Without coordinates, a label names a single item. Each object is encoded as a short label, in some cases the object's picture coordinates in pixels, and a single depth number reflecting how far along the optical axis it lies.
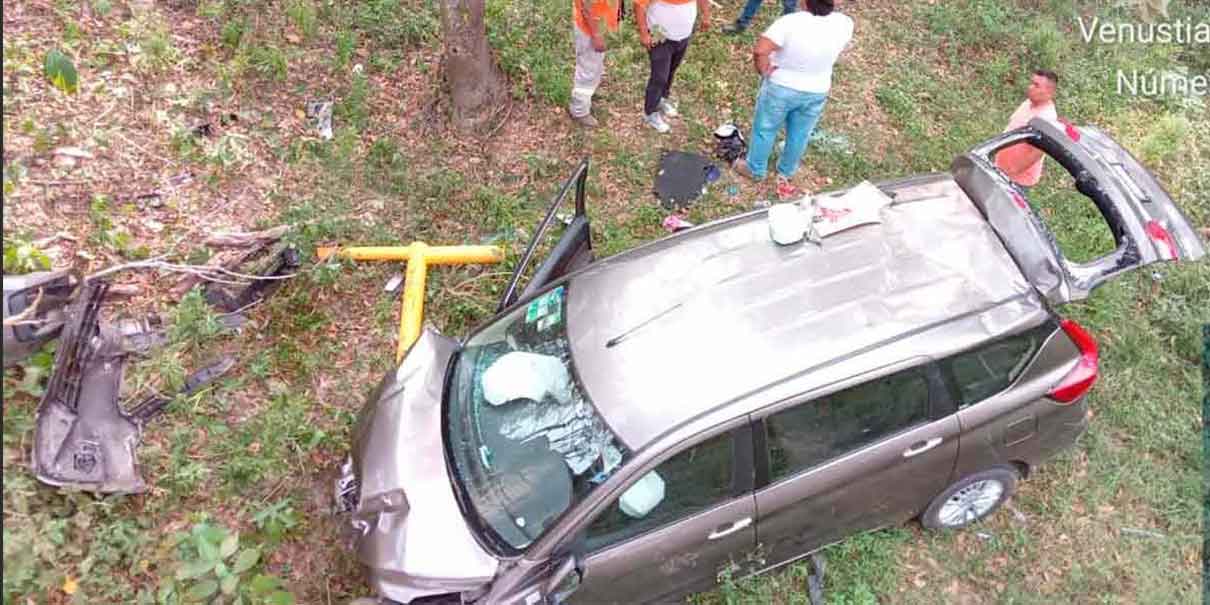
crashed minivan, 3.65
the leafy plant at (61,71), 5.07
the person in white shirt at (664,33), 6.05
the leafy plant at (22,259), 4.78
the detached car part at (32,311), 4.24
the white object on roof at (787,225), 4.23
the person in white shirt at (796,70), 5.49
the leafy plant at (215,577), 4.06
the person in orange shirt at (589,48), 6.05
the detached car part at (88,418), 4.20
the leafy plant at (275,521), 4.41
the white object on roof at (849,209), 4.29
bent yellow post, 5.43
